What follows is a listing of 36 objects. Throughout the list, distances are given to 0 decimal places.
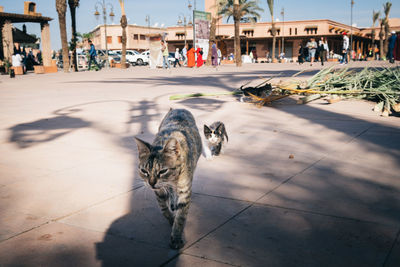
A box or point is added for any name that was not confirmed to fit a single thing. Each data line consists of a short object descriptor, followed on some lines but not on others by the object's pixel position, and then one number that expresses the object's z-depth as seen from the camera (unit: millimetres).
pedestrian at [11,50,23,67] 29469
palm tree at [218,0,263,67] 59344
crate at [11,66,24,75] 28909
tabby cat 2594
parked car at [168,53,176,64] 46612
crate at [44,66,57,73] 30781
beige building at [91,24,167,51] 81988
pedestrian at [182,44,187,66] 43003
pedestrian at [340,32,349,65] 29641
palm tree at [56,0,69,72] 30609
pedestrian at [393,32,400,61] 18217
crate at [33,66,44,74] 29453
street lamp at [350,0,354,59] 61369
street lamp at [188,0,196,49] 35944
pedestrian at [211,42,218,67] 31281
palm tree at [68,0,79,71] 32688
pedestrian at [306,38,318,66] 32469
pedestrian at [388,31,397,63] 25181
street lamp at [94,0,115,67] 44662
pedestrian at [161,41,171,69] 31267
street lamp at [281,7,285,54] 66375
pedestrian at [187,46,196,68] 35266
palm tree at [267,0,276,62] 58447
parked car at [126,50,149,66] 49812
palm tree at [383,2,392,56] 68625
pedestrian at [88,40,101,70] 32156
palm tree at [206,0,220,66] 38469
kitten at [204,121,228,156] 5211
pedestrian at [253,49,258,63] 65562
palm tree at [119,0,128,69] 35206
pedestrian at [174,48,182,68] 38338
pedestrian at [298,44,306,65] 37075
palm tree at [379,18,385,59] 58625
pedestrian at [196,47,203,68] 34656
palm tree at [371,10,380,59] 77688
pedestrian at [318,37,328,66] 28759
